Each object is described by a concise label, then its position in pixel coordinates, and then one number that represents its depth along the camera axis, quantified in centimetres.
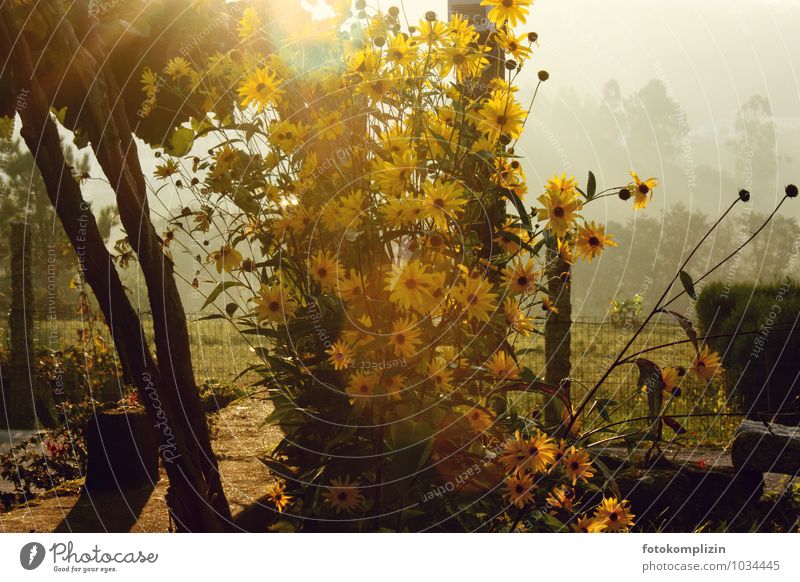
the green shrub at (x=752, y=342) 583
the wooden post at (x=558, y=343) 482
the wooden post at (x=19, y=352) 742
